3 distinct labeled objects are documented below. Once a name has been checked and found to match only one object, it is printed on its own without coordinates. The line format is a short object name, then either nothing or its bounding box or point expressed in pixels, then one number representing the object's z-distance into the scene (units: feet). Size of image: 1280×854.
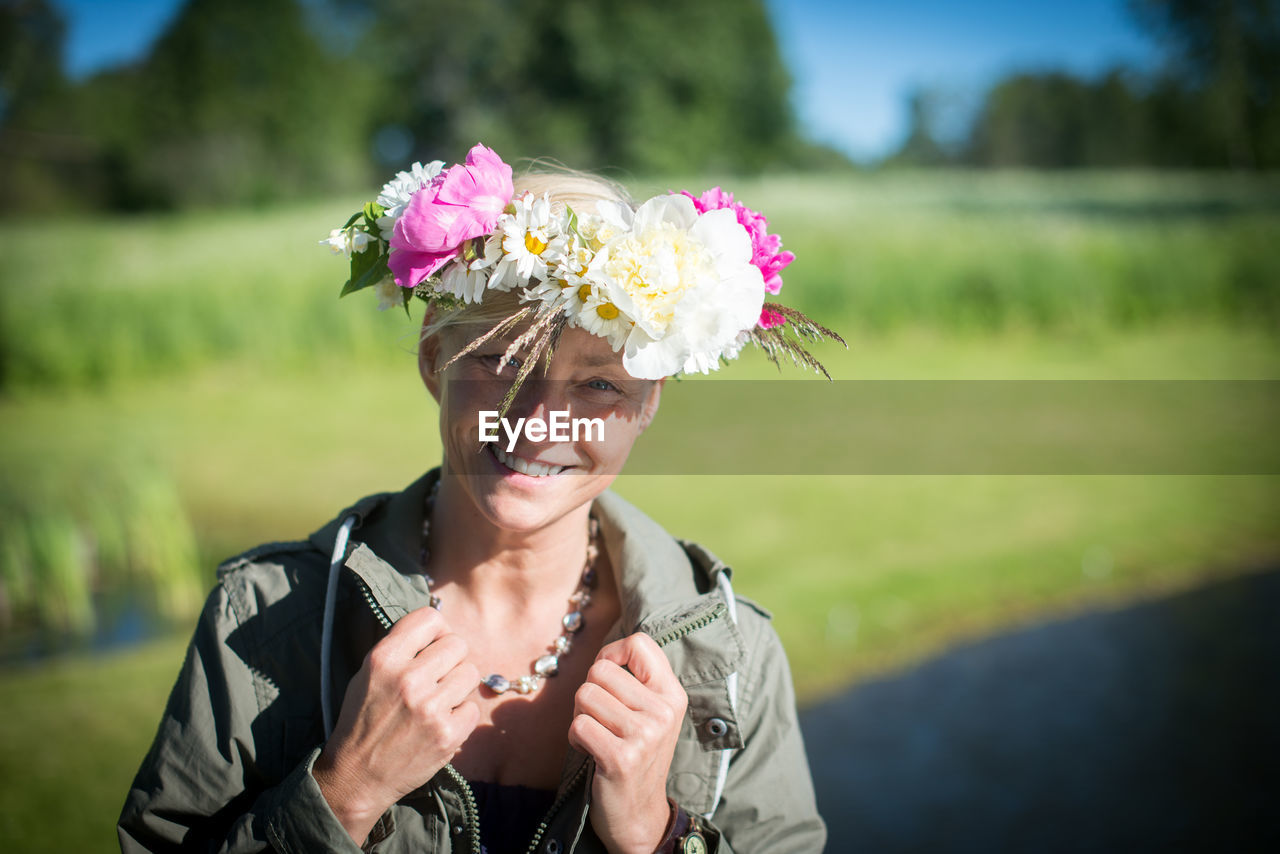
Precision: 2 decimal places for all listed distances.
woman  4.49
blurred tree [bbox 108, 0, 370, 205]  91.09
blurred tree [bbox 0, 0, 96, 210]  46.34
